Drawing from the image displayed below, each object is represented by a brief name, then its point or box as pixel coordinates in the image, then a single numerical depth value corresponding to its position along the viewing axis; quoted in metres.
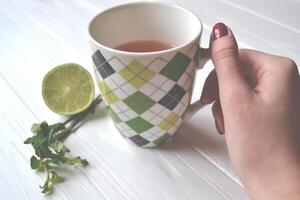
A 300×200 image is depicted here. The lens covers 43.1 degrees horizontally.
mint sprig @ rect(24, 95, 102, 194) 0.52
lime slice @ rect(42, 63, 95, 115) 0.61
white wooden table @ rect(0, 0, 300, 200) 0.50
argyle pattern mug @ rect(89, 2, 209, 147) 0.46
